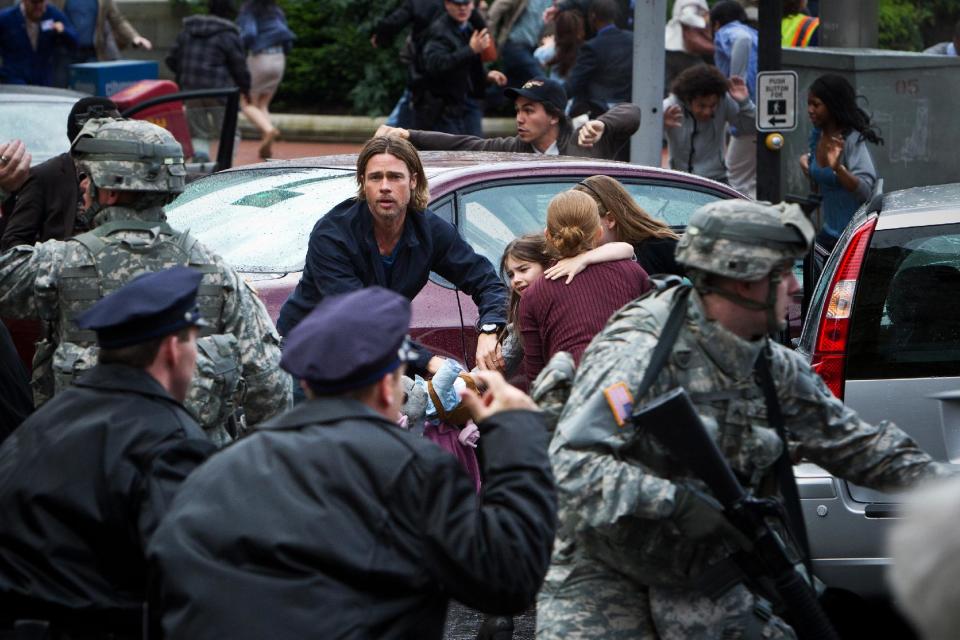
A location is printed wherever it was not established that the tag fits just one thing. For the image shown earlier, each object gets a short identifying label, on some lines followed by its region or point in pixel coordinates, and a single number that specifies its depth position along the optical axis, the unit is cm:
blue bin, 2379
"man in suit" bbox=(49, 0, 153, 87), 2540
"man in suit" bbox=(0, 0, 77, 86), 2457
